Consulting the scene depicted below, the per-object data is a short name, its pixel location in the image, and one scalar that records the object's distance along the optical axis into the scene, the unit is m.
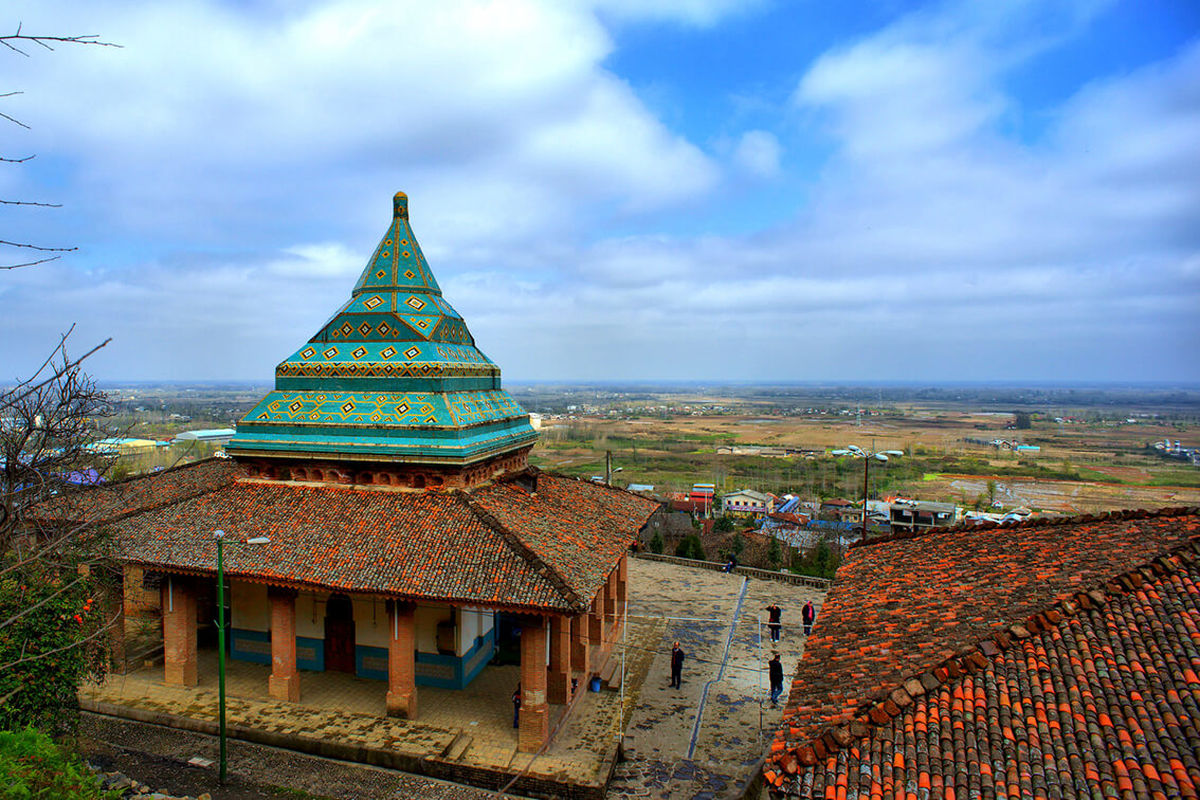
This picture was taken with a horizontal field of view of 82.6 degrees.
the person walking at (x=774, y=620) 19.45
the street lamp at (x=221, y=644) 11.40
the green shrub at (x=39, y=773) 7.82
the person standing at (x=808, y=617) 19.39
